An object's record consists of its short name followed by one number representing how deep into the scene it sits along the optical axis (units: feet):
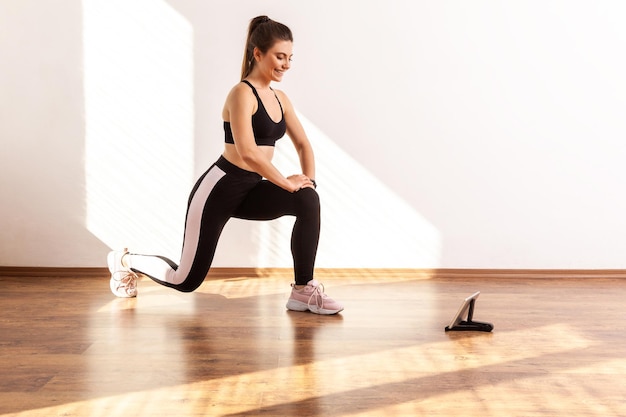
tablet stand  8.94
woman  9.56
